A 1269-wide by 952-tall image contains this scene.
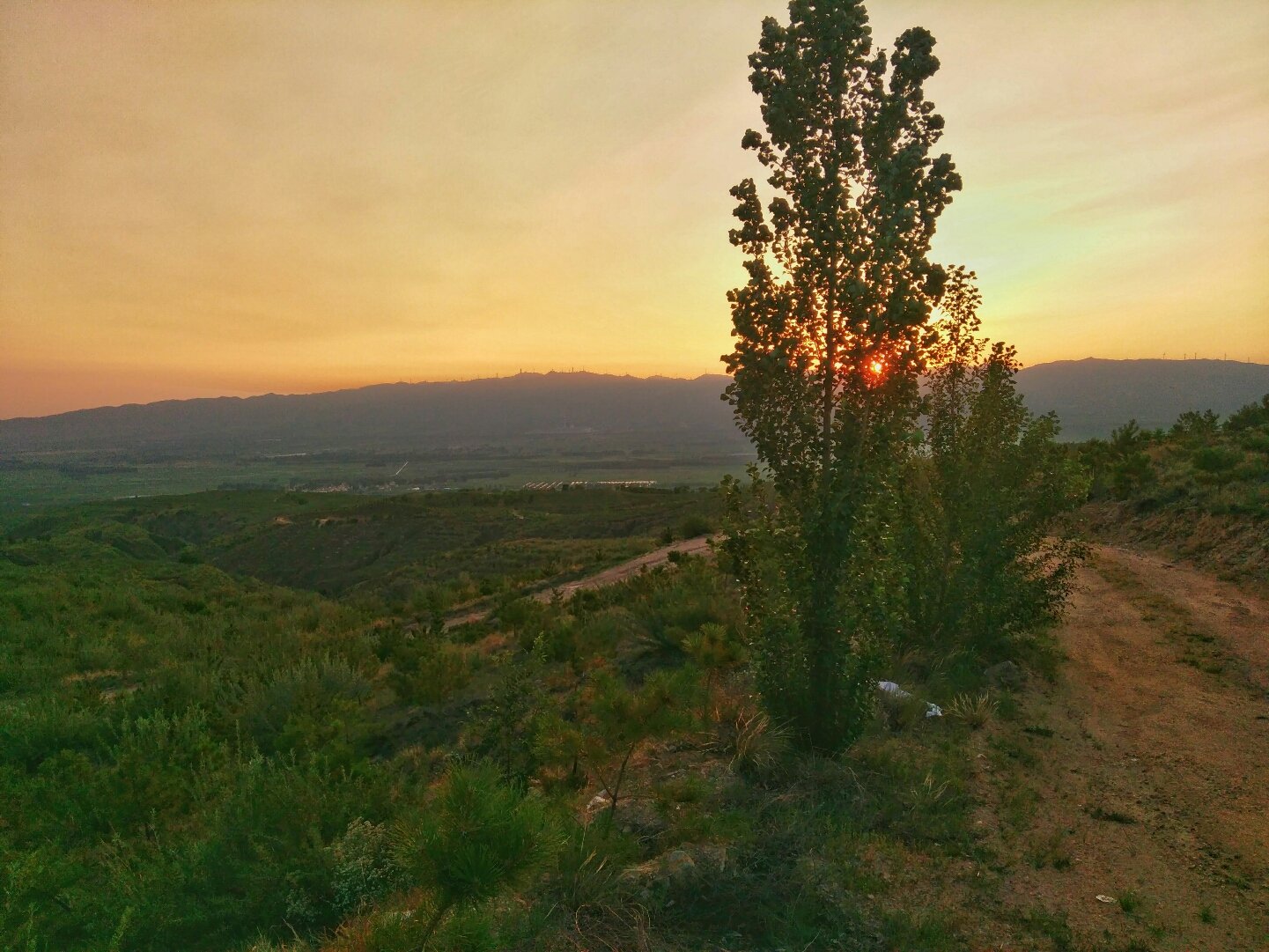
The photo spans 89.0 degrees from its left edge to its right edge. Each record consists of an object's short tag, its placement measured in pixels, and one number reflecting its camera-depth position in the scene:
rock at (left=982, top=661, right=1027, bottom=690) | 8.15
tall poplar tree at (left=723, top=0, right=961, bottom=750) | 5.39
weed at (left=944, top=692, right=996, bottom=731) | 7.02
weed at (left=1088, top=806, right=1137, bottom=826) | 5.15
